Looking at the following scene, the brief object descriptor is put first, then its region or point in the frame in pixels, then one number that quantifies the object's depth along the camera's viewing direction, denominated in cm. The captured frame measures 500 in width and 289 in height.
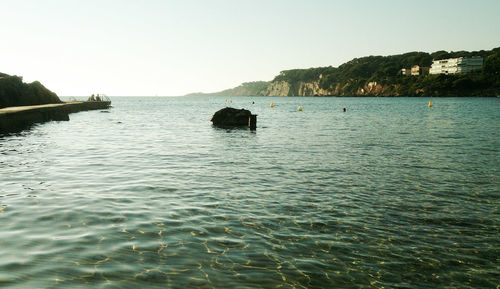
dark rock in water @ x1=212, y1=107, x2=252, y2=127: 4009
